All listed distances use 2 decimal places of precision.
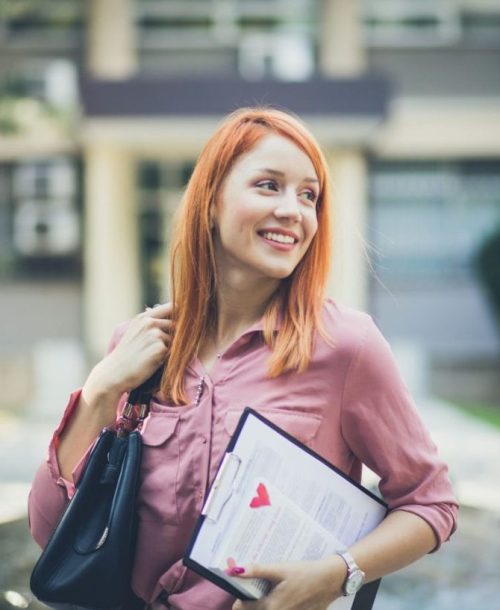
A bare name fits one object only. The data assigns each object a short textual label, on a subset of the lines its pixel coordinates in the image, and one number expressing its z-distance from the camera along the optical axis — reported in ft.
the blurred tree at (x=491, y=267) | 48.03
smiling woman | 7.78
